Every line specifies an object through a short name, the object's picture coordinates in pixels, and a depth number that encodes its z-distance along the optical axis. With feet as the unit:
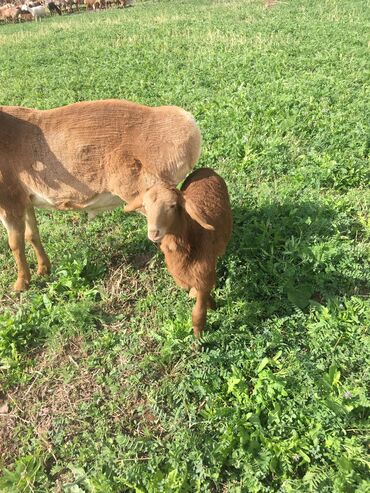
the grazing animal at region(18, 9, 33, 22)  102.91
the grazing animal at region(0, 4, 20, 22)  101.91
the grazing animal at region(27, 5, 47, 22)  100.96
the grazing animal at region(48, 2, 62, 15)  107.34
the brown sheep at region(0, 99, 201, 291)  11.75
